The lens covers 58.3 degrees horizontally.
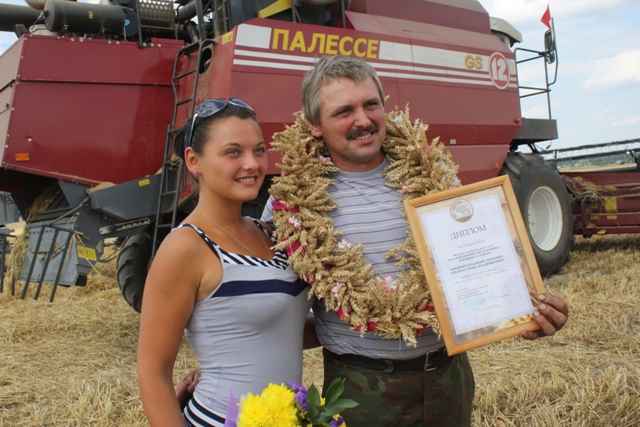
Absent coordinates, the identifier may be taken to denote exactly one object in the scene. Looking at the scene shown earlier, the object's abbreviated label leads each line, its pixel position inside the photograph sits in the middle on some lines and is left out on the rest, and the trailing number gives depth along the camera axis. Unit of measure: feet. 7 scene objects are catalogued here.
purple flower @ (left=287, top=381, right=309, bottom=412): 4.70
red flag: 23.70
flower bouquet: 4.42
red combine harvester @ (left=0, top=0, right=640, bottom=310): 14.94
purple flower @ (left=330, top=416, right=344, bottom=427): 5.00
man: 6.17
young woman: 5.08
